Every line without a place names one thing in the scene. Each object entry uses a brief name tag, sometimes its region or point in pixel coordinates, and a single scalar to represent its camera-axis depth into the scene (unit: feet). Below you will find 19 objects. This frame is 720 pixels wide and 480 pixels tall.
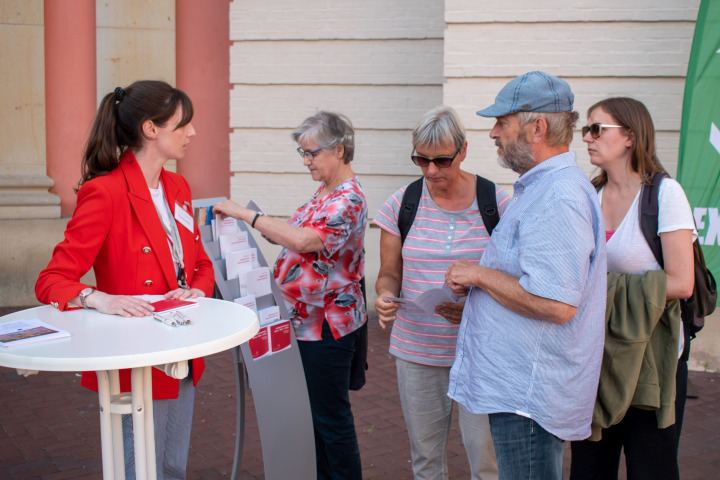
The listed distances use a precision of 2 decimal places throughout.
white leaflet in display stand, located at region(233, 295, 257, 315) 9.49
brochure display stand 9.64
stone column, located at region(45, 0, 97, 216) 24.34
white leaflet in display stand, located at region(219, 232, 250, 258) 9.80
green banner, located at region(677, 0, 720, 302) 16.14
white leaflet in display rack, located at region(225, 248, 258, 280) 9.68
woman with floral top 9.93
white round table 6.13
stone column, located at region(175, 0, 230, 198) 24.84
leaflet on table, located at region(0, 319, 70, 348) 6.50
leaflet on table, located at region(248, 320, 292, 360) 9.54
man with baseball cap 6.31
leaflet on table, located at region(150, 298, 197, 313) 7.59
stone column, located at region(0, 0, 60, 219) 23.59
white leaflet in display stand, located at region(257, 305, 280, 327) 9.63
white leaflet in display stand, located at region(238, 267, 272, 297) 9.75
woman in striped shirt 9.08
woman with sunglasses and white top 8.11
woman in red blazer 7.71
